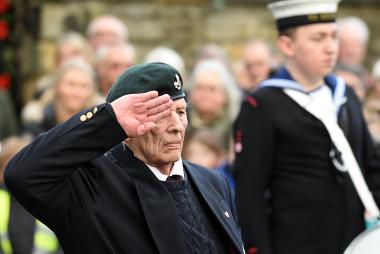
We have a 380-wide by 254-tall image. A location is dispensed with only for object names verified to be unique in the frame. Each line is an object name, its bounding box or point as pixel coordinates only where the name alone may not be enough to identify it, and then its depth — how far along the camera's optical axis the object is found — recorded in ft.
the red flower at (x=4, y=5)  83.60
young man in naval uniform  41.98
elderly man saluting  27.95
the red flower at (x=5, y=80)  81.38
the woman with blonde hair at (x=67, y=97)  55.27
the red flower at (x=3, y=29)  82.31
